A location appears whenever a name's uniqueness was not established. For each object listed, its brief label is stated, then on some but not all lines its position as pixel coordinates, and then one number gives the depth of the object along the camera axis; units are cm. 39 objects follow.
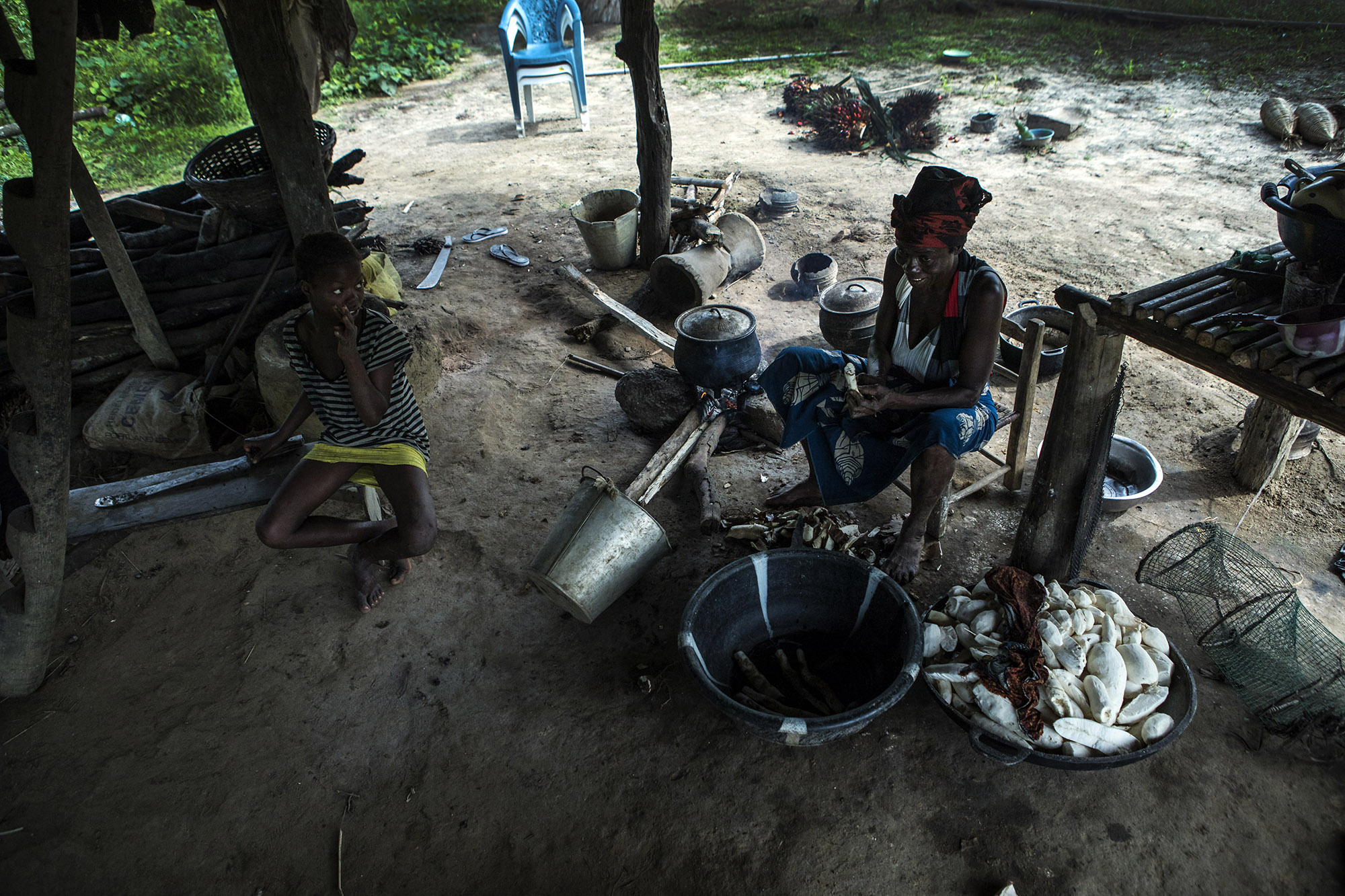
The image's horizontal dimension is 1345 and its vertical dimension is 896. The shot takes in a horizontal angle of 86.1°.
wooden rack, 190
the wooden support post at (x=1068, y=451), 254
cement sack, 397
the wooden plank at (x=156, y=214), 446
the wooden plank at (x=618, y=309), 519
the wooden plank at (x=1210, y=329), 212
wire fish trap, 246
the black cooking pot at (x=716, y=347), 421
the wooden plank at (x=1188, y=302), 227
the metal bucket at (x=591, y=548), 290
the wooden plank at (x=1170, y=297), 231
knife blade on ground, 600
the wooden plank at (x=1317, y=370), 187
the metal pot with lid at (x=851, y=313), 486
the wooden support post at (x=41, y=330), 219
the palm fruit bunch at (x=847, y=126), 886
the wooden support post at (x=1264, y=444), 350
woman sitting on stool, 282
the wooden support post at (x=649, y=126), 552
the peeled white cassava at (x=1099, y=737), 229
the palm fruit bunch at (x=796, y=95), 987
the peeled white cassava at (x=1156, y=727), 229
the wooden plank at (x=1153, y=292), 236
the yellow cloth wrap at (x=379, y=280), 448
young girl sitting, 290
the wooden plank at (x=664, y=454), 371
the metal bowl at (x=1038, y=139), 833
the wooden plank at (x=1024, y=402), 345
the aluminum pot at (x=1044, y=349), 445
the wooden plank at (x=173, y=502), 309
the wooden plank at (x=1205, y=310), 222
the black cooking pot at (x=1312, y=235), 190
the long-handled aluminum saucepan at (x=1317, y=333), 181
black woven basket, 409
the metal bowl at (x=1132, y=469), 347
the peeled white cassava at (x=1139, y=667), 241
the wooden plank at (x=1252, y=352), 201
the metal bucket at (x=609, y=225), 616
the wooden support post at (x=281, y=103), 355
